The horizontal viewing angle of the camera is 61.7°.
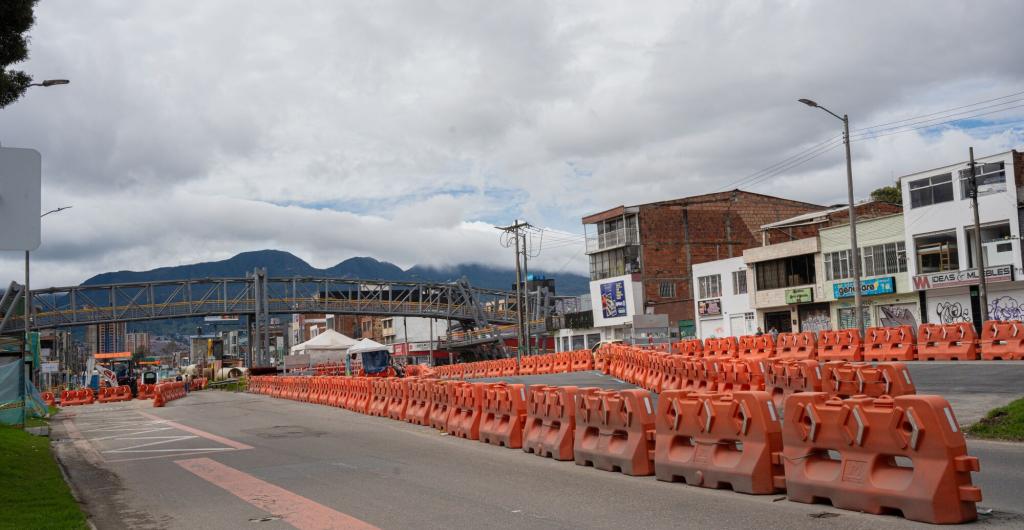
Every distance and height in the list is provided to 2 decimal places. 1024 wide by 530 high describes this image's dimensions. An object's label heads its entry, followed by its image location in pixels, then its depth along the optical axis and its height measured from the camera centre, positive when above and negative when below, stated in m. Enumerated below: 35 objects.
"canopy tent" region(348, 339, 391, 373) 48.66 -1.14
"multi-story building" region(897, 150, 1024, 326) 41.25 +3.74
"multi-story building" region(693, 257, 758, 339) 59.47 +1.60
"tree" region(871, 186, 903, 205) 73.19 +10.43
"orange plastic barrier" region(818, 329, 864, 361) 29.05 -1.02
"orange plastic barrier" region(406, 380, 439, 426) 20.33 -1.63
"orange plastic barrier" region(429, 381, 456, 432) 18.75 -1.55
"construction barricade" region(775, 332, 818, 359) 29.84 -0.97
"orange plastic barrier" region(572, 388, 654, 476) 11.05 -1.41
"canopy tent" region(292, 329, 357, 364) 71.06 -0.52
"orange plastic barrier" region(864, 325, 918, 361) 27.86 -0.99
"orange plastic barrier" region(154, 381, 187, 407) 38.91 -2.34
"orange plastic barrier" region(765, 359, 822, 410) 17.48 -1.23
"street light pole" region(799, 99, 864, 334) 34.22 +3.56
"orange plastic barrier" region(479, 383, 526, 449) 15.06 -1.50
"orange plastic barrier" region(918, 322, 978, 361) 26.36 -0.95
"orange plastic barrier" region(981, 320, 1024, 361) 24.92 -0.92
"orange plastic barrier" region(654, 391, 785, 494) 9.15 -1.35
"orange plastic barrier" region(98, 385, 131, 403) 47.81 -2.47
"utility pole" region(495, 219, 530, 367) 61.70 +7.78
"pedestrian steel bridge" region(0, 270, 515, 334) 82.94 +4.01
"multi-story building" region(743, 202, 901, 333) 52.50 +2.55
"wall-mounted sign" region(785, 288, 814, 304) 52.53 +1.45
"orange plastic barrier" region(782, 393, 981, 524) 7.28 -1.29
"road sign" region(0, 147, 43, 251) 7.01 +1.29
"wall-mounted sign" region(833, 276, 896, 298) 47.31 +1.61
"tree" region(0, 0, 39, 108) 12.65 +4.78
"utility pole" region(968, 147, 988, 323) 35.75 +2.07
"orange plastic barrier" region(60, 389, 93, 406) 46.19 -2.49
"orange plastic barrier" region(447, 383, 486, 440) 16.73 -1.55
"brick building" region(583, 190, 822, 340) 70.62 +6.64
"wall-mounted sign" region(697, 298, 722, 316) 61.91 +1.16
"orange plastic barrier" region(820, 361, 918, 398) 16.34 -1.24
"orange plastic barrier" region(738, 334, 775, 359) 31.06 -0.95
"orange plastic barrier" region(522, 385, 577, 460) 13.02 -1.46
